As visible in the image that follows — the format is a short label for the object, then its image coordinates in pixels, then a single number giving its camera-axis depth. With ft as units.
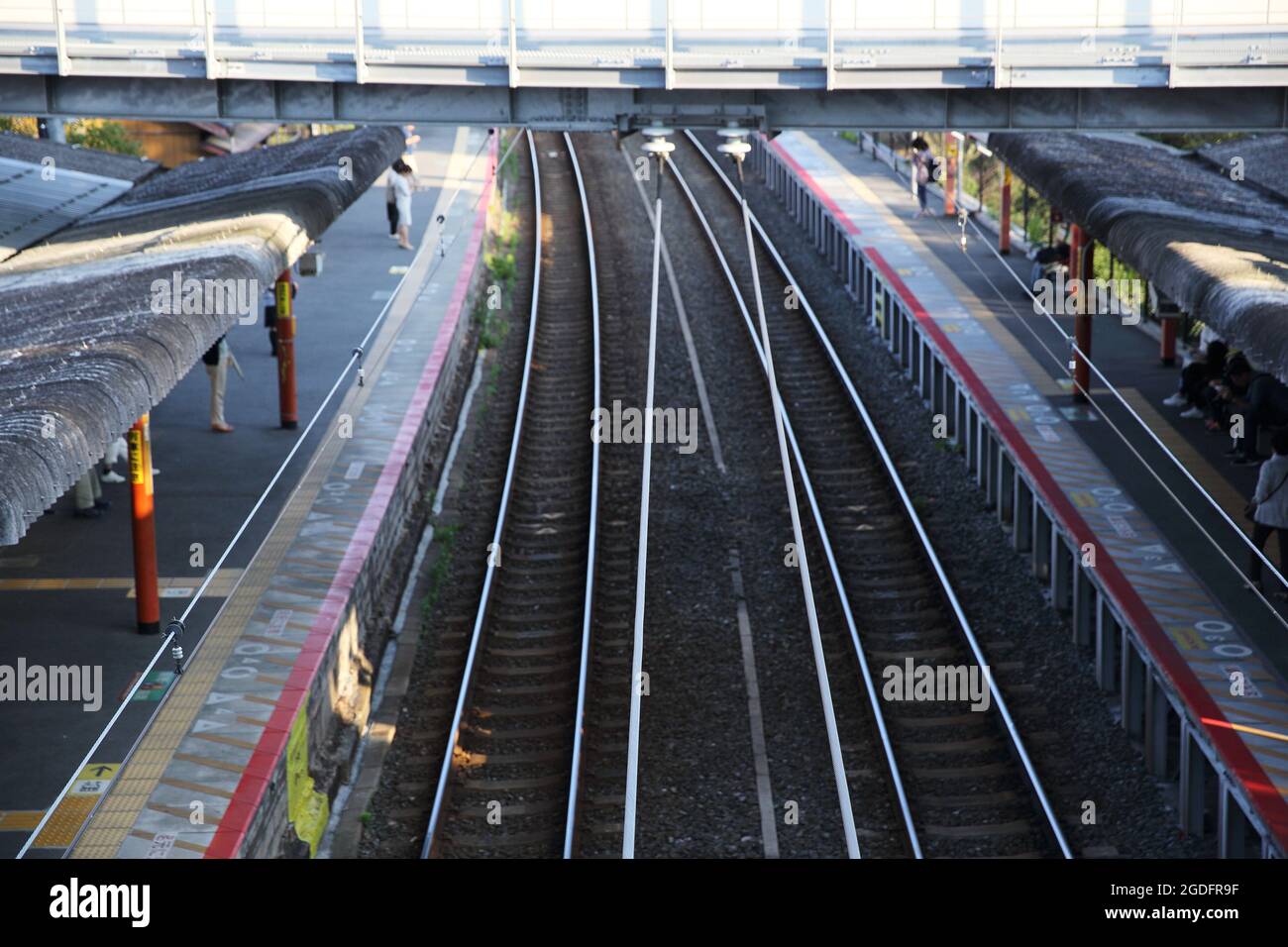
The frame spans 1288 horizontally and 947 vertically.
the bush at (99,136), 97.71
